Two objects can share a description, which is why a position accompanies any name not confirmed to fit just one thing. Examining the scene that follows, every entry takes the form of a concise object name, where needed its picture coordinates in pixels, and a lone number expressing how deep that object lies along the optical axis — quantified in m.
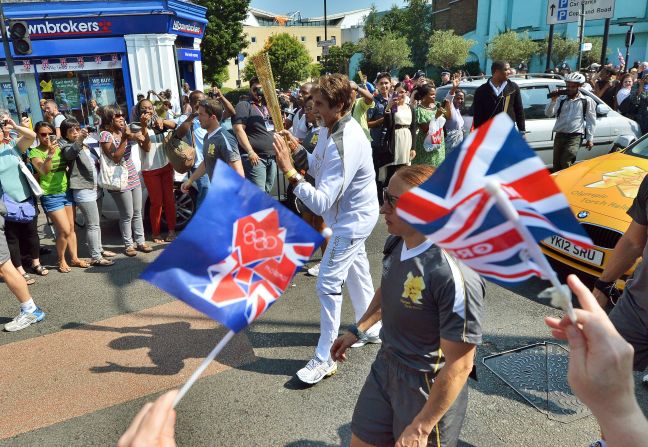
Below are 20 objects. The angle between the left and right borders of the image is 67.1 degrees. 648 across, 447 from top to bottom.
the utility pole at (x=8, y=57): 9.28
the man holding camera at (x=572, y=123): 7.76
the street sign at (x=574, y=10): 20.56
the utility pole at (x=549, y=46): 20.06
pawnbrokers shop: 14.84
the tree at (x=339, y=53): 58.78
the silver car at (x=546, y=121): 8.77
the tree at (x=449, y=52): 47.53
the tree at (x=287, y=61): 52.84
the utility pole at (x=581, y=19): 19.43
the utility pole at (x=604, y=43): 18.22
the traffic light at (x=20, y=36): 9.49
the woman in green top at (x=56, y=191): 5.40
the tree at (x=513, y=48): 45.72
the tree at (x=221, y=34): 35.88
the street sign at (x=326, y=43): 18.18
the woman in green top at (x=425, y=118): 7.14
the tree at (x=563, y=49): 44.79
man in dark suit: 7.50
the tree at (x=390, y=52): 59.19
